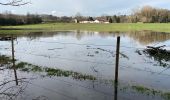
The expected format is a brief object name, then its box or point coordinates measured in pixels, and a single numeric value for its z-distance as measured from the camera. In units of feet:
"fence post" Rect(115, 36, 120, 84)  15.46
